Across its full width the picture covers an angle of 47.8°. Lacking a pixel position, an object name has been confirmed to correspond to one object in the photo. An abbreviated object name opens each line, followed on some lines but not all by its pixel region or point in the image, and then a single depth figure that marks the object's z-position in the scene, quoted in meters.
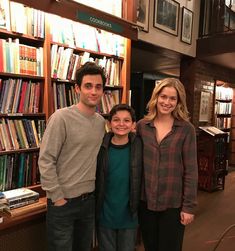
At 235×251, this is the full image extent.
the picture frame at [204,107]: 4.80
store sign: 1.98
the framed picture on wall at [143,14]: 3.30
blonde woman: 1.52
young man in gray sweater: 1.36
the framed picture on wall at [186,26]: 4.12
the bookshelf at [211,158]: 4.50
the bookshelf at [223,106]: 5.79
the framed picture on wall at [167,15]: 3.58
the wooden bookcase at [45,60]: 1.71
